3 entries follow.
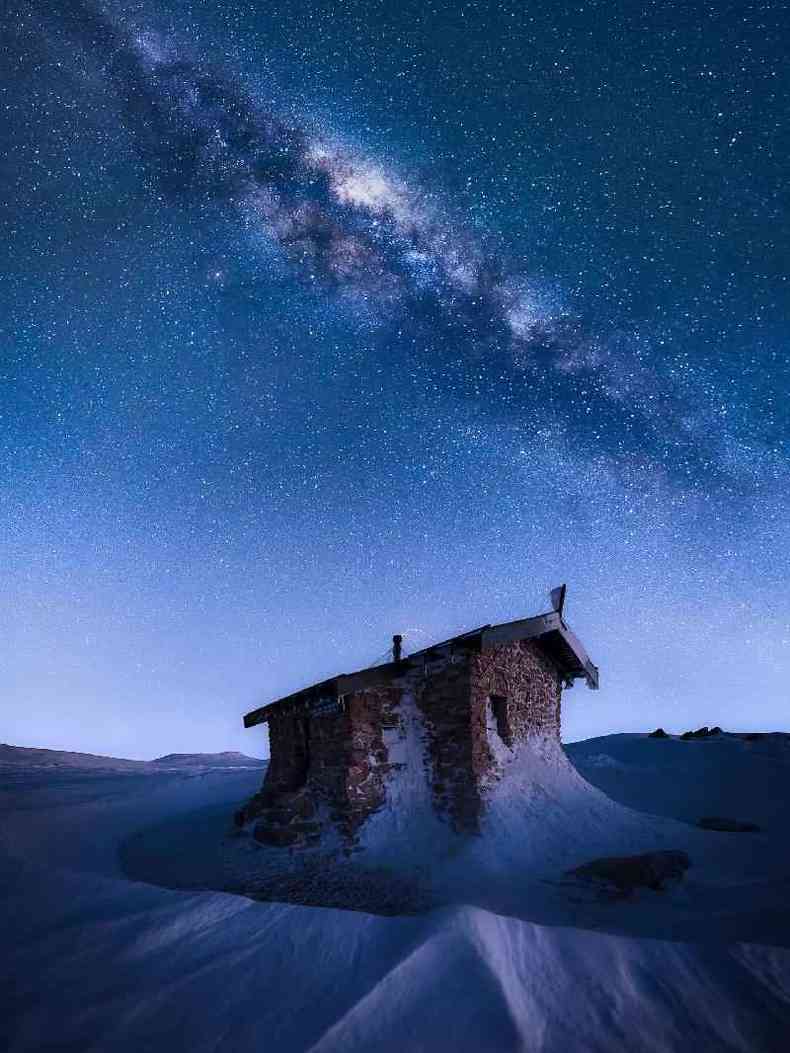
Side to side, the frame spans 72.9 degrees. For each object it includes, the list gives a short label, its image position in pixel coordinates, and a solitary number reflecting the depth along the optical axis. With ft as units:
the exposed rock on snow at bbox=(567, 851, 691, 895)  30.48
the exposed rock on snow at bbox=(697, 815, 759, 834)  49.01
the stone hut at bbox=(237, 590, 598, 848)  37.14
